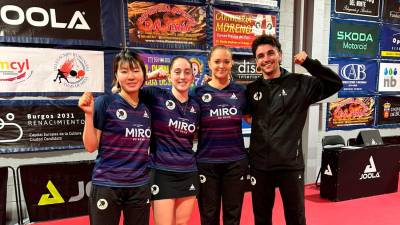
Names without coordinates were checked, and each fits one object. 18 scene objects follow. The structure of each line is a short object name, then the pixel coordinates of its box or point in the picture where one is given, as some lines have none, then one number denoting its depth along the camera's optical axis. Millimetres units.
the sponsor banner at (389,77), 5781
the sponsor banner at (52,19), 3428
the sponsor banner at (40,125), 3537
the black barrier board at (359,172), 4223
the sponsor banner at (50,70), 3482
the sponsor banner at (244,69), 4715
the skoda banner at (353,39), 5301
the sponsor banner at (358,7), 5312
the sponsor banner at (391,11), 5660
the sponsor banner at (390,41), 5711
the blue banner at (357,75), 5426
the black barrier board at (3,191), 3396
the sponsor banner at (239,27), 4531
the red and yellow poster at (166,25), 4016
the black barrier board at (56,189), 3496
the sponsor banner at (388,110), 5832
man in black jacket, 2330
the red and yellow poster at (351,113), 5453
